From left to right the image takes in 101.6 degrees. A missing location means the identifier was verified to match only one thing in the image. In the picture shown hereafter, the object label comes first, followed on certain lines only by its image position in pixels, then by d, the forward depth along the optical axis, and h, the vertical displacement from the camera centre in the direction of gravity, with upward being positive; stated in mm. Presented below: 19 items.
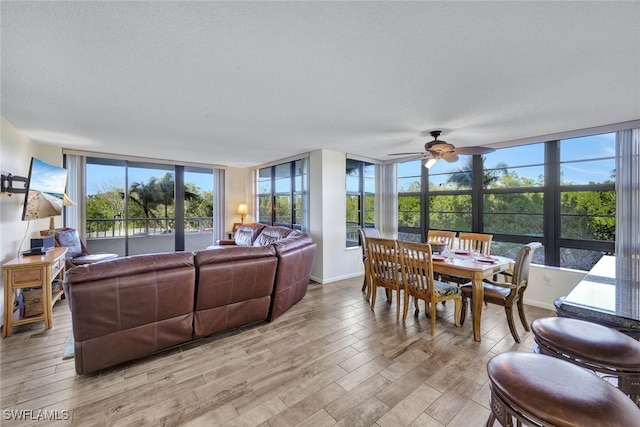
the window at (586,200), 3387 +108
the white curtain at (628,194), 3076 +169
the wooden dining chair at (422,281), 2801 -810
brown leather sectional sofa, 2010 -772
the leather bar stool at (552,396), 851 -665
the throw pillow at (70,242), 4105 -461
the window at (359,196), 5344 +299
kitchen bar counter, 1229 -501
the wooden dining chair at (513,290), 2672 -892
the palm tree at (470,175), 4281 +597
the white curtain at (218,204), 6746 +184
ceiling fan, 3111 +713
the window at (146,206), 5605 +142
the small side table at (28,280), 2633 -704
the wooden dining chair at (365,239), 3812 -466
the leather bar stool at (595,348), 1118 -641
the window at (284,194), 5225 +385
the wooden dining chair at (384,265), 3158 -705
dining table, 2707 -650
